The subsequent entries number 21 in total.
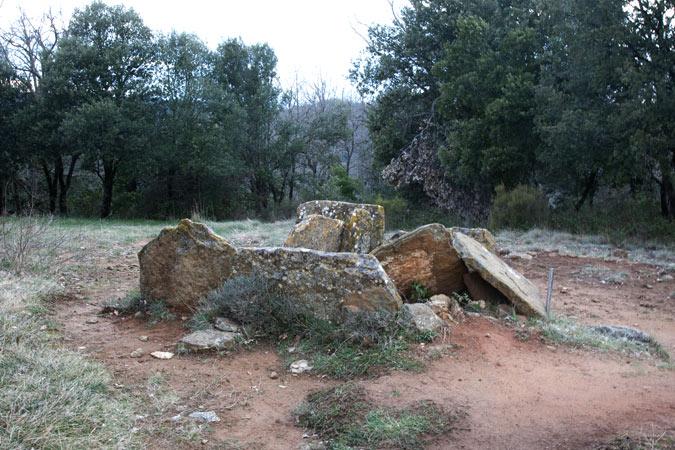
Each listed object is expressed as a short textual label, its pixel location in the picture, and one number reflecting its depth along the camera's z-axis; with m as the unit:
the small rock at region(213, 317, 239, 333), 4.86
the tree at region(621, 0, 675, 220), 11.90
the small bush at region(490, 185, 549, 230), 15.63
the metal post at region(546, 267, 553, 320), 5.75
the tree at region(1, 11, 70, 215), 21.28
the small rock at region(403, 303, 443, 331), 4.66
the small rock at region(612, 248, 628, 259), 10.79
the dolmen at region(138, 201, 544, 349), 4.76
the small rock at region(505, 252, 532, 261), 10.35
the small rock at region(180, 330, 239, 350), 4.57
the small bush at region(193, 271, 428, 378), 4.18
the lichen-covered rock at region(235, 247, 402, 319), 4.70
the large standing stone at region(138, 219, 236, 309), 5.59
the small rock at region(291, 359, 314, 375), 4.19
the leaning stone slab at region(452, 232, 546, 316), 5.55
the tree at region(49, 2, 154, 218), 20.81
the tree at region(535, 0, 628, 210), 13.13
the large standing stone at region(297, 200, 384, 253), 6.51
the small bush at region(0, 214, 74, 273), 6.67
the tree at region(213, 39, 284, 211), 28.42
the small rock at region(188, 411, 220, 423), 3.34
